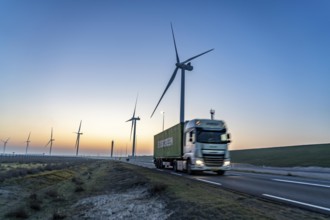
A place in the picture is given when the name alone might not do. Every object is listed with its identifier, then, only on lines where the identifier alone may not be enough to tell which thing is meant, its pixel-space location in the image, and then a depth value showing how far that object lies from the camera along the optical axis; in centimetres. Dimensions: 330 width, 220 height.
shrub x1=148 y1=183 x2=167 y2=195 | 1210
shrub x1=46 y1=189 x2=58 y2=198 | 1778
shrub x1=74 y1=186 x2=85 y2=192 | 1864
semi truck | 2189
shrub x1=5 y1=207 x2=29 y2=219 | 1277
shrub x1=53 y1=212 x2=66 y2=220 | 1106
